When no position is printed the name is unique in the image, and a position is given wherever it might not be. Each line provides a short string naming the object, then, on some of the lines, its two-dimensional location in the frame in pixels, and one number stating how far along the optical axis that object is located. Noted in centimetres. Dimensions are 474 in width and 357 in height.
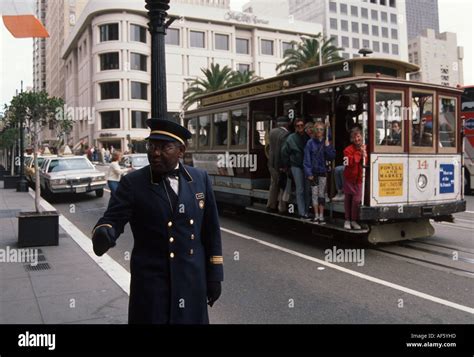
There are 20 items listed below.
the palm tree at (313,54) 4231
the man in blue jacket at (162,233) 317
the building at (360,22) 10262
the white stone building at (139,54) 5978
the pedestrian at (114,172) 1283
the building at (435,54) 12400
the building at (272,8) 10294
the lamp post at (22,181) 1964
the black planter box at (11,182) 2141
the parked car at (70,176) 1609
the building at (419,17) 12369
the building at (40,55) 13362
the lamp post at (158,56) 571
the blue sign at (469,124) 1730
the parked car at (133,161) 2111
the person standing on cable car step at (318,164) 881
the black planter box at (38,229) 844
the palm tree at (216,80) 4881
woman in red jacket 816
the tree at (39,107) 1611
